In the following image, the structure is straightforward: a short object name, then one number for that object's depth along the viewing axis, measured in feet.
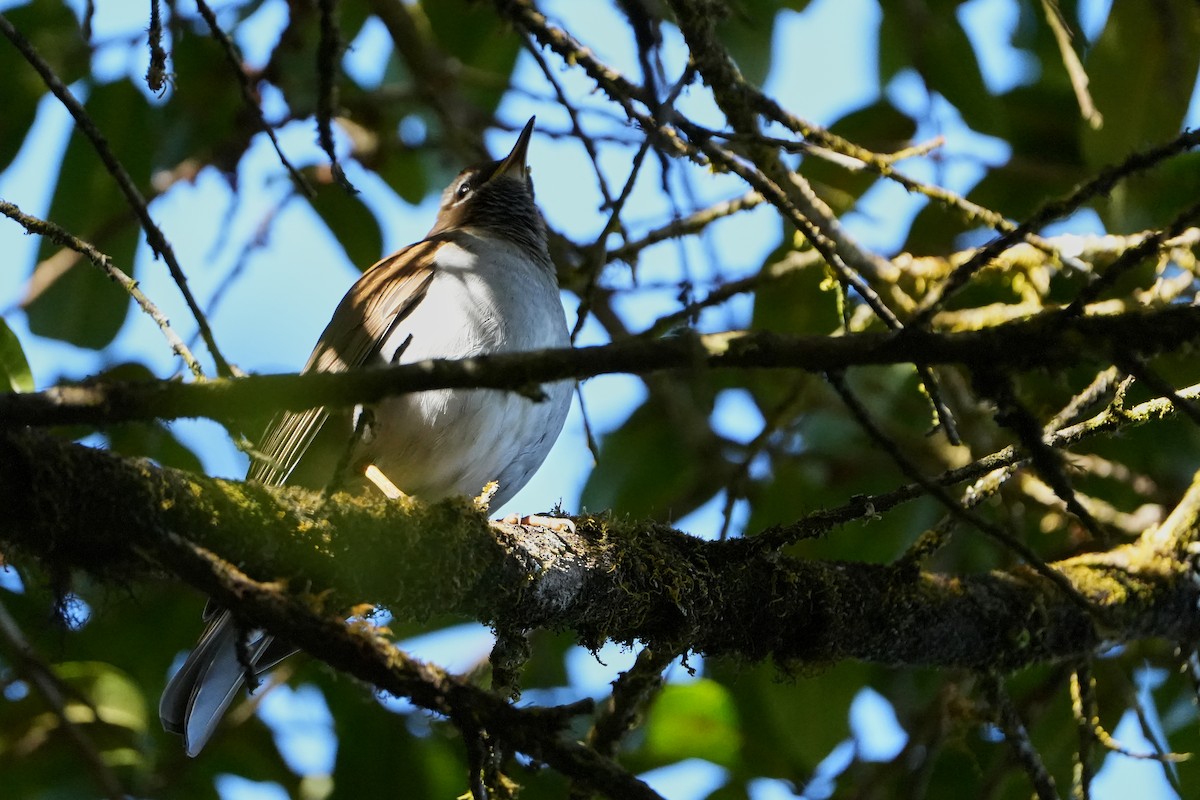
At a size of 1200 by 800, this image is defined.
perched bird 23.27
